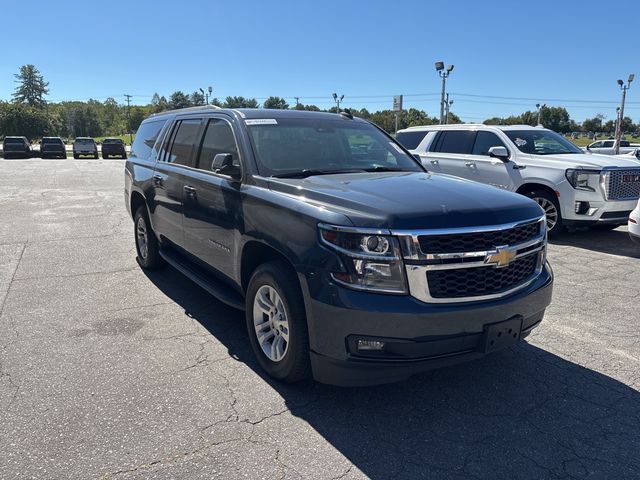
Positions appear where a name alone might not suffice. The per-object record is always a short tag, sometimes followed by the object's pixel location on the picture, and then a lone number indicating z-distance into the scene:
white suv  7.95
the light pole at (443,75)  22.98
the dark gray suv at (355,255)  2.82
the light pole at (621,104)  35.28
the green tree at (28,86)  136.25
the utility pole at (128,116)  118.54
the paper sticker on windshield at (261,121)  4.28
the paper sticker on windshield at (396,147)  4.89
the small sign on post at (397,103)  25.55
